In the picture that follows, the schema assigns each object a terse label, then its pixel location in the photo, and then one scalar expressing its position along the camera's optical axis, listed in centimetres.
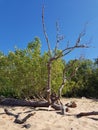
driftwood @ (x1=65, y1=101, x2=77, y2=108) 456
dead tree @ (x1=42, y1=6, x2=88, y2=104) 427
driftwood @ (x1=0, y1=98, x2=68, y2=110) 428
